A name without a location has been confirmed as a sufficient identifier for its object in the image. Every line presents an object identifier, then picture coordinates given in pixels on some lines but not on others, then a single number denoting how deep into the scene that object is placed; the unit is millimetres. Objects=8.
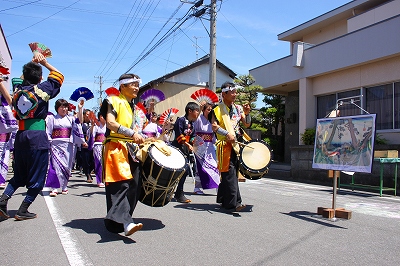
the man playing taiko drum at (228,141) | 5953
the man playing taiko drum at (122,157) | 4395
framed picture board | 5691
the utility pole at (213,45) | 16688
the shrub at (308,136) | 14219
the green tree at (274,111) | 20344
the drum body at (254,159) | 5977
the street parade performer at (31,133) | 5192
